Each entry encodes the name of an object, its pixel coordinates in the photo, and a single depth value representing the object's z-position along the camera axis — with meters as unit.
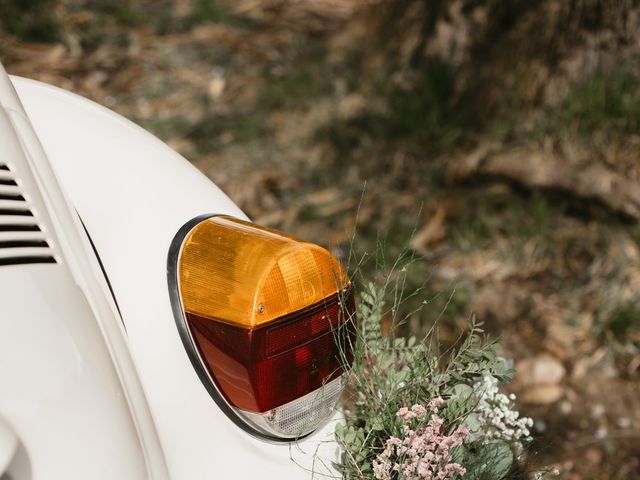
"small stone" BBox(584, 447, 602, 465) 2.25
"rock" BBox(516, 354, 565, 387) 2.57
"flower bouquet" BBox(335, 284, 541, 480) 1.22
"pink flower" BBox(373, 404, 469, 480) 1.20
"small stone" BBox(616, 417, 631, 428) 2.38
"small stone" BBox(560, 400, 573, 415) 2.45
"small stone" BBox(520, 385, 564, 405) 2.50
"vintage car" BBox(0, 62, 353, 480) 1.03
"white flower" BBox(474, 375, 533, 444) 1.38
